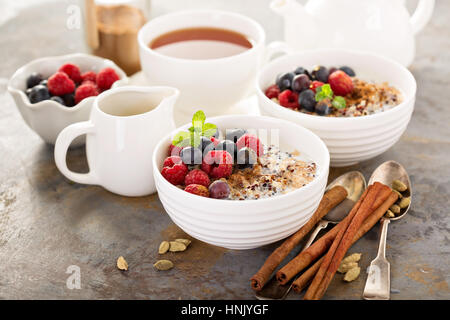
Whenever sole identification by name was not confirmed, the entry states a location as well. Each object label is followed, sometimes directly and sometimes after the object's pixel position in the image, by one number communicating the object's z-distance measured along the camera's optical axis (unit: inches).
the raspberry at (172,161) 46.5
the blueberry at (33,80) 60.1
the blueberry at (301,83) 55.4
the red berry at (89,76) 61.1
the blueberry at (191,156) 45.9
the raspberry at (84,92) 57.9
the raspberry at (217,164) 45.4
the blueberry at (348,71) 59.7
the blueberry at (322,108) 53.3
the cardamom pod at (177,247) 46.5
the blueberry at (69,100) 58.3
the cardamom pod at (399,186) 51.8
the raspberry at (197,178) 44.3
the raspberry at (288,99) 55.2
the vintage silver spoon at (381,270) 41.5
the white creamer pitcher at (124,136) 50.2
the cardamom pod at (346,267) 43.8
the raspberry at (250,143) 47.5
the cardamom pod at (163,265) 44.7
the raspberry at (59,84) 58.0
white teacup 58.5
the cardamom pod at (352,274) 42.9
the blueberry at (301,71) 57.8
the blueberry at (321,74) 57.4
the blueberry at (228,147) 46.8
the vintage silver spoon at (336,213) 41.7
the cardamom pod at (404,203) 50.0
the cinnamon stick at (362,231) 42.0
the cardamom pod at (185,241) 47.1
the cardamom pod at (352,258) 44.7
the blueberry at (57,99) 57.0
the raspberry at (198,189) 43.0
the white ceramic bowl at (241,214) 41.2
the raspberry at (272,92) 57.5
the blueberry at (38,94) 57.2
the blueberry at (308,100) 54.2
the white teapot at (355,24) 66.3
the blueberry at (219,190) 43.2
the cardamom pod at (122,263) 44.8
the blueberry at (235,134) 48.8
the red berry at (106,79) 59.4
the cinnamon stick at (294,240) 42.2
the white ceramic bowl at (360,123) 51.9
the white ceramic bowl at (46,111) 55.7
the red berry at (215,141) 48.0
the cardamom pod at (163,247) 46.5
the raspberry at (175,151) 47.7
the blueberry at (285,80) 56.8
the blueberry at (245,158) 46.1
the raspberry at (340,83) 56.2
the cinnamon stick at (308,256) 42.2
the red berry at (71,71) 61.0
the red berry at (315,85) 55.5
